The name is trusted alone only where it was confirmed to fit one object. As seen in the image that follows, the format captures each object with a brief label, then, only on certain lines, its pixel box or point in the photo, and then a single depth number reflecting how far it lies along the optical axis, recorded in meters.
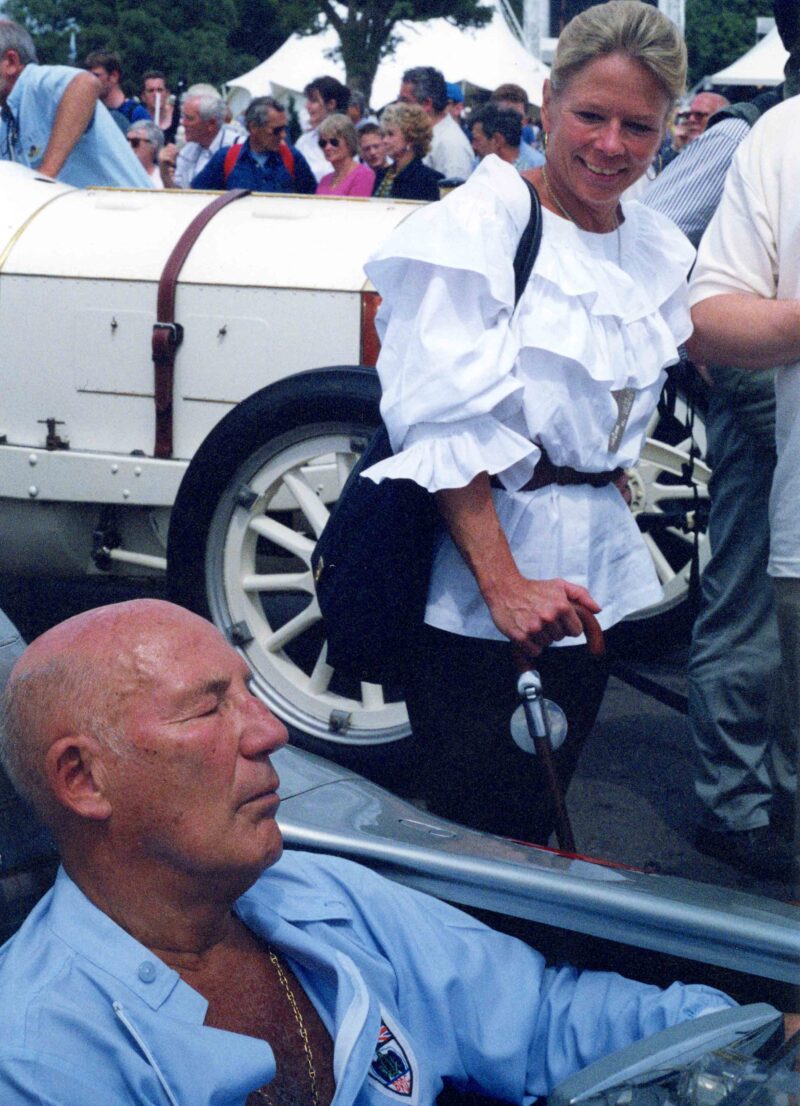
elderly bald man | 1.49
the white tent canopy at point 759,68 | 20.48
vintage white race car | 3.91
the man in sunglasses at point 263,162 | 7.89
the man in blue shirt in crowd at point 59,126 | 5.49
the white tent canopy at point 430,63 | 20.88
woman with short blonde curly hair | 7.75
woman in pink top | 8.69
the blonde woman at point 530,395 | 2.04
